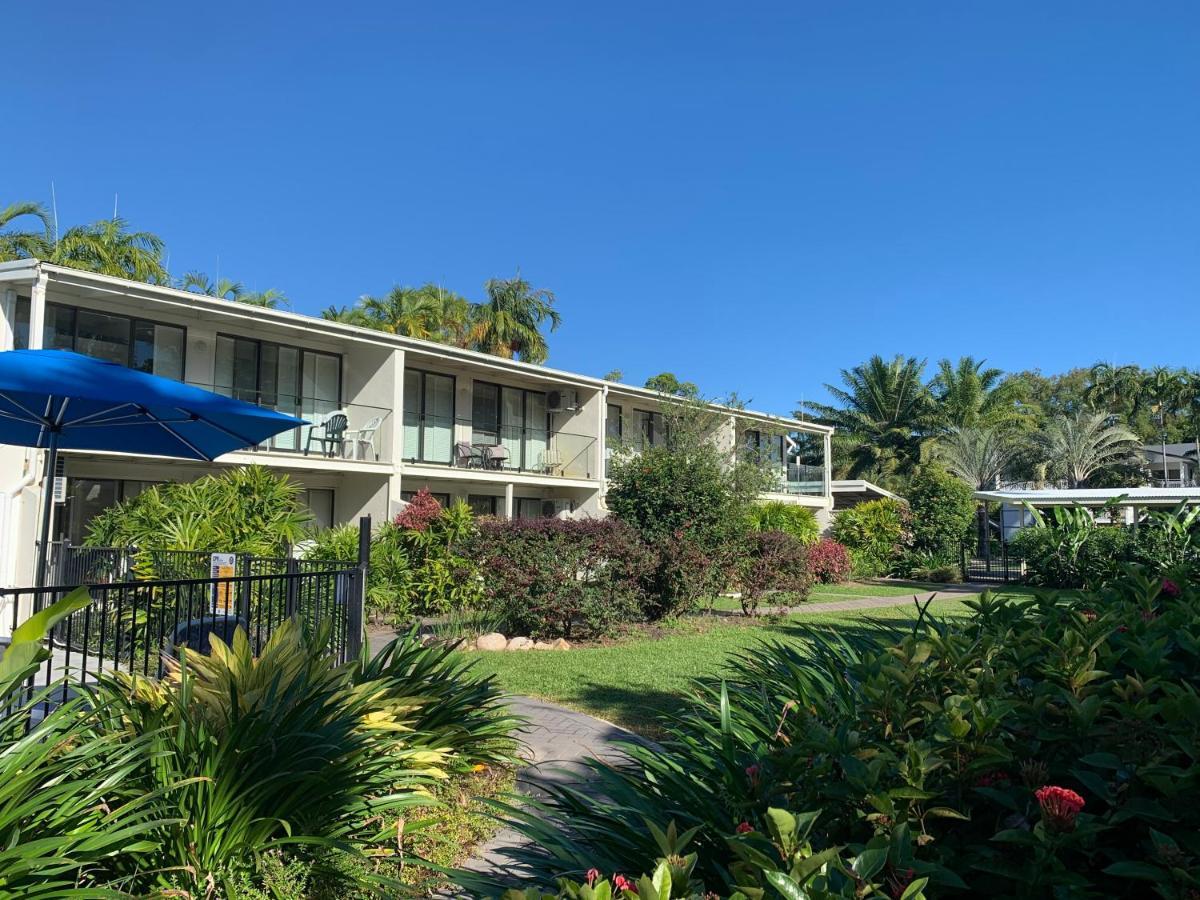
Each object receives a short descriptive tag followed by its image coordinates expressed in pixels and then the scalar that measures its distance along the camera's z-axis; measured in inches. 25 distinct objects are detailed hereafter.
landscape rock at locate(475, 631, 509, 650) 444.5
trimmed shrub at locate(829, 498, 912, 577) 1025.5
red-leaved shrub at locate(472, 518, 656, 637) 459.2
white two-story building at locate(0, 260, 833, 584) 573.9
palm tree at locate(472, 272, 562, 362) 1501.0
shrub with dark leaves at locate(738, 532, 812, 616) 570.3
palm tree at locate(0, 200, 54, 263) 975.6
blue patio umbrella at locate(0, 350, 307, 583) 211.2
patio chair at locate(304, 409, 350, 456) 709.3
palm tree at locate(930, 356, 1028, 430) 1574.8
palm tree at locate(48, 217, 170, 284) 975.0
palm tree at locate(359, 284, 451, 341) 1369.3
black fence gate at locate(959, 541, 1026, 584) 941.2
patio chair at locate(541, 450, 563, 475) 933.8
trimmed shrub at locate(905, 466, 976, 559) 1008.9
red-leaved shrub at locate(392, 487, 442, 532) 551.2
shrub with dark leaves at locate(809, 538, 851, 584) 875.4
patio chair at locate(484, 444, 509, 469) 852.0
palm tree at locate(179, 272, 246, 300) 1222.3
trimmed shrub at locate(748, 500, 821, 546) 946.1
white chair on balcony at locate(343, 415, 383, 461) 733.9
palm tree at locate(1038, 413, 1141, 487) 1662.2
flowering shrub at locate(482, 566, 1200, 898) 74.9
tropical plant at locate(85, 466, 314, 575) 461.2
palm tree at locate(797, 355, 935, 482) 1605.6
